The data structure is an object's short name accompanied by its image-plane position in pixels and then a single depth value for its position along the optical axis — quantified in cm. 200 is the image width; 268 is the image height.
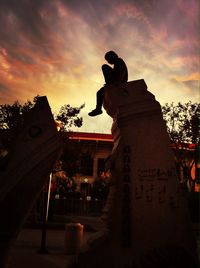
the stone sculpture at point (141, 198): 266
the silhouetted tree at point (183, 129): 1652
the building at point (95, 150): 2409
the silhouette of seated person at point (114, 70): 333
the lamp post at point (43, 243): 621
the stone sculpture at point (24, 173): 293
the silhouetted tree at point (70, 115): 1494
